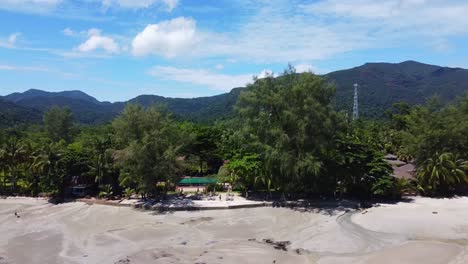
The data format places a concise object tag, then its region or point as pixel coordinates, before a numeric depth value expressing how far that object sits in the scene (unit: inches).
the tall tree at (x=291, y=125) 1403.8
